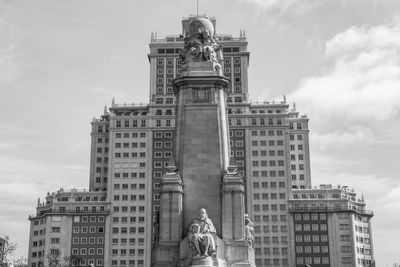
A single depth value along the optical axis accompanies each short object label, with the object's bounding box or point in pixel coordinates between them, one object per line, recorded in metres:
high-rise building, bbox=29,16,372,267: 155.38
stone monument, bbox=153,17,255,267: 44.03
